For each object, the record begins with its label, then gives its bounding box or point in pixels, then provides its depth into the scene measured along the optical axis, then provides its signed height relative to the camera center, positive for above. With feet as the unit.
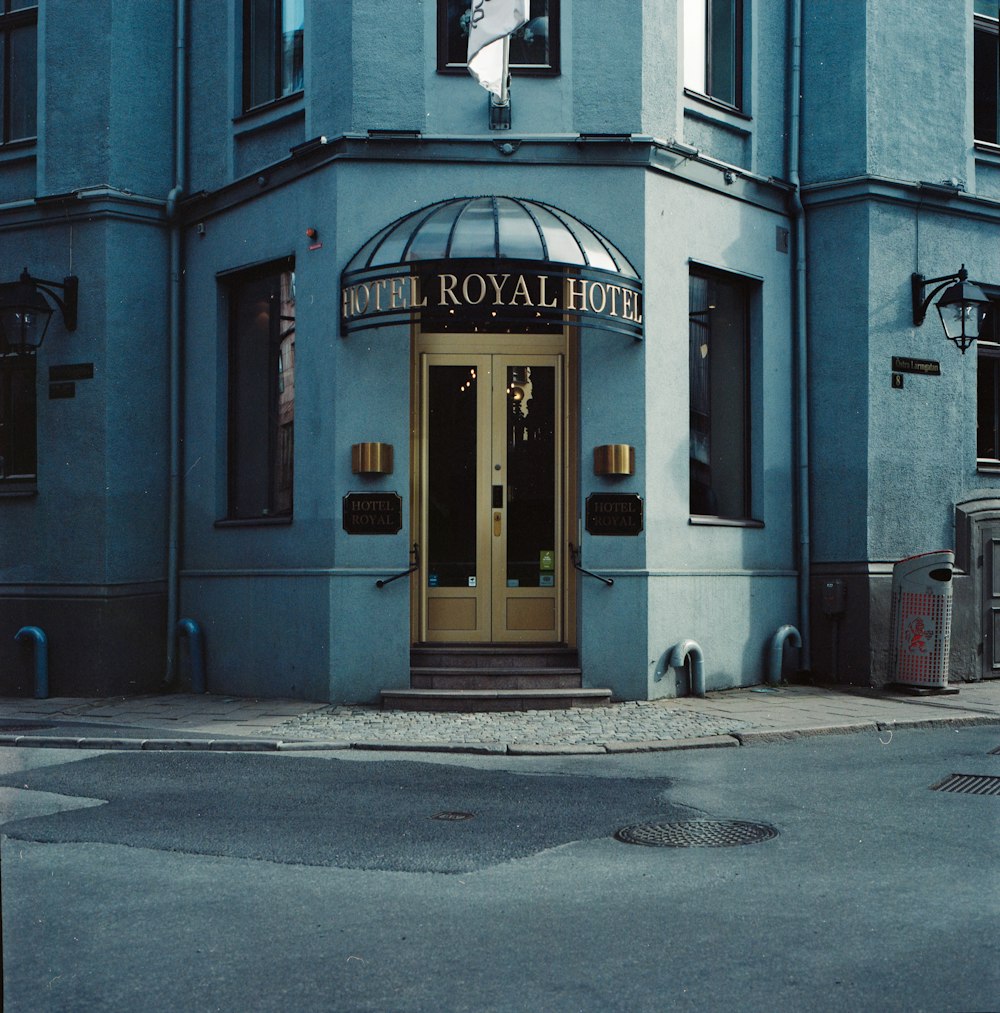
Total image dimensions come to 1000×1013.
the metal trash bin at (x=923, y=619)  42.24 -3.08
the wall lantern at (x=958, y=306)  45.11 +7.58
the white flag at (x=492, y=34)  36.55 +13.61
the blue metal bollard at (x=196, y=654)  44.29 -4.45
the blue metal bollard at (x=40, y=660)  44.60 -4.71
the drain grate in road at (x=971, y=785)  25.93 -5.23
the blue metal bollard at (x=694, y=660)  41.37 -4.32
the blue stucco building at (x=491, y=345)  40.81 +5.88
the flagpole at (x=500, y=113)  40.97 +12.71
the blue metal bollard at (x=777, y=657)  44.91 -4.53
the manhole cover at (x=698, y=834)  21.45 -5.17
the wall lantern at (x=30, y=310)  44.91 +7.17
